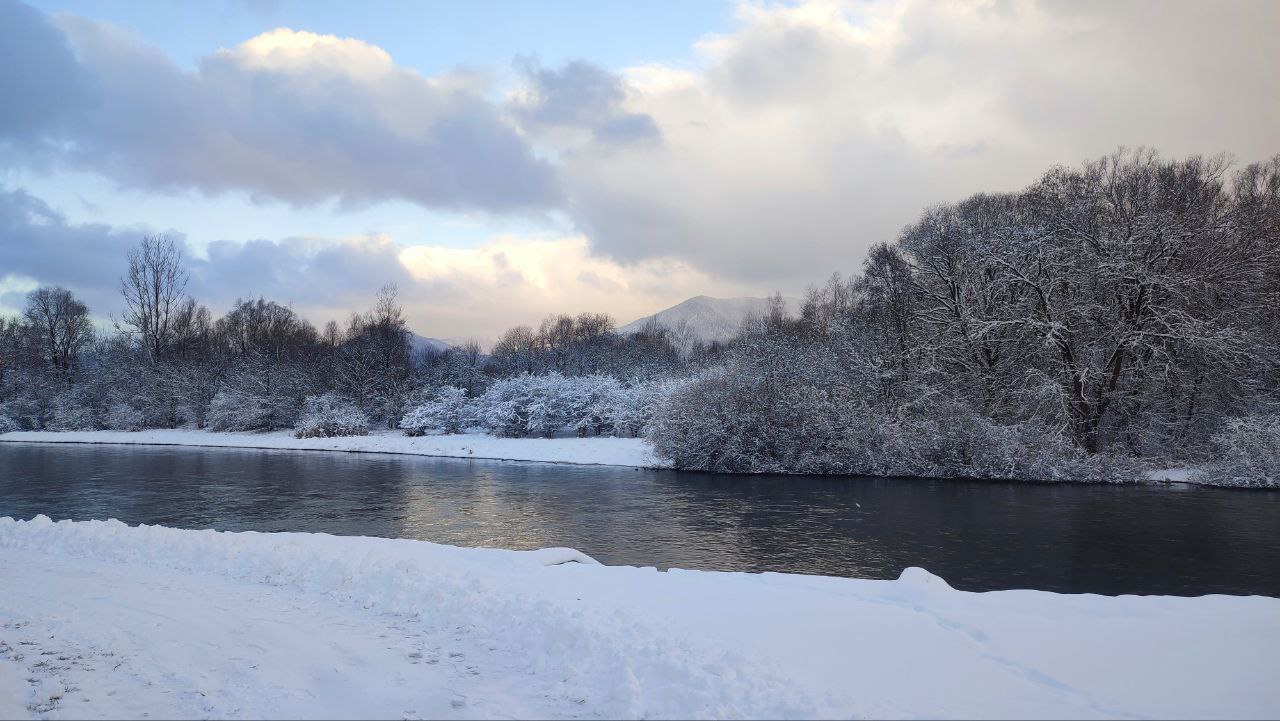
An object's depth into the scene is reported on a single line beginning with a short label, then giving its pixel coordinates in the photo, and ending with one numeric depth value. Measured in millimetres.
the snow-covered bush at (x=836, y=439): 27352
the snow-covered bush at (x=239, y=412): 52750
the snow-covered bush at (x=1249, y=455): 23328
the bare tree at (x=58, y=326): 66562
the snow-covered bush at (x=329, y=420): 48719
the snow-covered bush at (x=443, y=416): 48750
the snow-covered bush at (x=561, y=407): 45719
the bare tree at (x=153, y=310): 63812
